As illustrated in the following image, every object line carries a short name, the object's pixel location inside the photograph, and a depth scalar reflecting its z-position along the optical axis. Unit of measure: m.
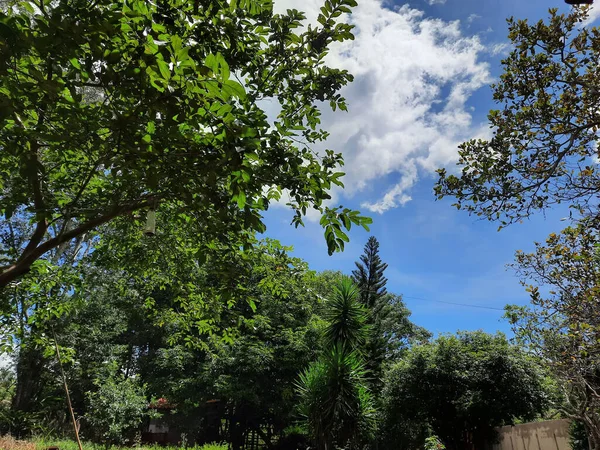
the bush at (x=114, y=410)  9.59
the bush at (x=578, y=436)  7.88
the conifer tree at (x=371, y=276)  17.19
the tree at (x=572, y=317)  4.05
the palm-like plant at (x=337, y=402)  8.09
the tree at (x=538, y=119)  3.49
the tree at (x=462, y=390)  9.15
